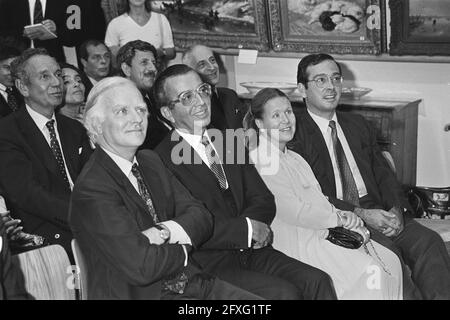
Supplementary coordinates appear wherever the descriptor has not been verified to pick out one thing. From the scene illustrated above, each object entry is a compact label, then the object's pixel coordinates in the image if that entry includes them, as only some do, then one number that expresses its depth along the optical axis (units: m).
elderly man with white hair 3.14
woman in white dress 3.87
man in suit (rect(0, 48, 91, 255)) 4.12
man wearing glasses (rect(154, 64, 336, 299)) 3.72
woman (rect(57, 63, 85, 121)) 5.08
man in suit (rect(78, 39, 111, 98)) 5.84
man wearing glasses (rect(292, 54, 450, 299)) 4.27
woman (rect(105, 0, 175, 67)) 6.40
